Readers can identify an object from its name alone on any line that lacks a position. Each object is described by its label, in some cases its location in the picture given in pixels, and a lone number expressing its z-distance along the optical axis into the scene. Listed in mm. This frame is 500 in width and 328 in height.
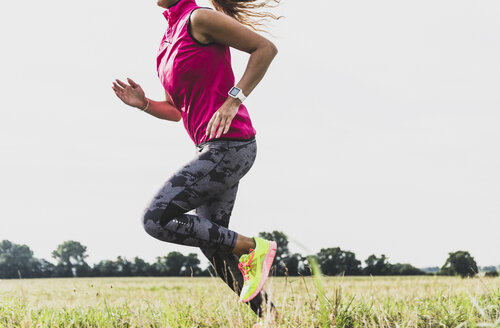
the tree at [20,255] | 40169
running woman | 3258
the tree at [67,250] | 55256
